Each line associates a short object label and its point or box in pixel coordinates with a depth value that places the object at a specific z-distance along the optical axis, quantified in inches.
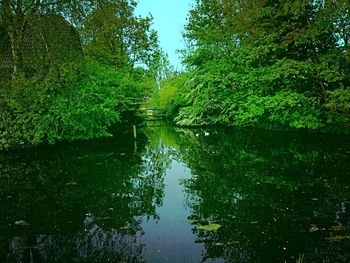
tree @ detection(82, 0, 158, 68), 1217.4
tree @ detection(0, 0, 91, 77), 729.6
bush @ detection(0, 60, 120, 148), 650.8
